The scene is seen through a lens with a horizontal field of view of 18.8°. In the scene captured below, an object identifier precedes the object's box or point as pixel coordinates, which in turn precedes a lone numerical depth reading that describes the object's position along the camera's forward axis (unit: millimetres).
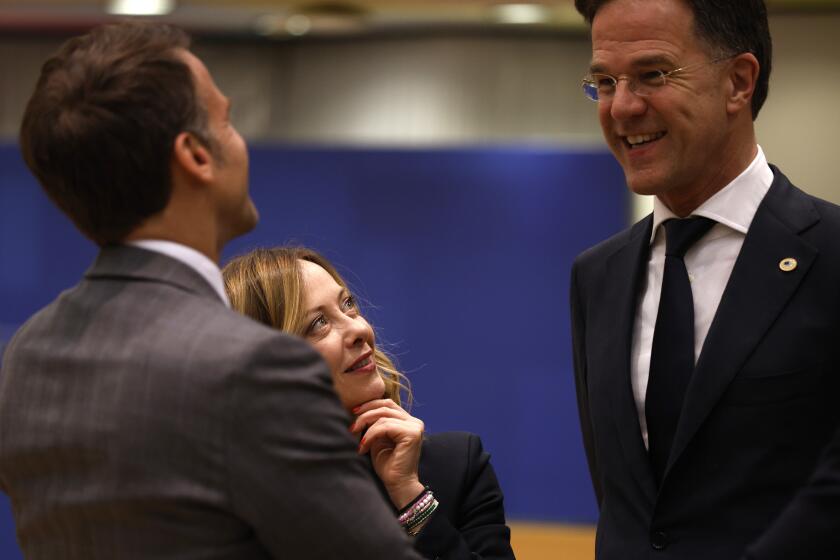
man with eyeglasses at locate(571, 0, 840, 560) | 2747
